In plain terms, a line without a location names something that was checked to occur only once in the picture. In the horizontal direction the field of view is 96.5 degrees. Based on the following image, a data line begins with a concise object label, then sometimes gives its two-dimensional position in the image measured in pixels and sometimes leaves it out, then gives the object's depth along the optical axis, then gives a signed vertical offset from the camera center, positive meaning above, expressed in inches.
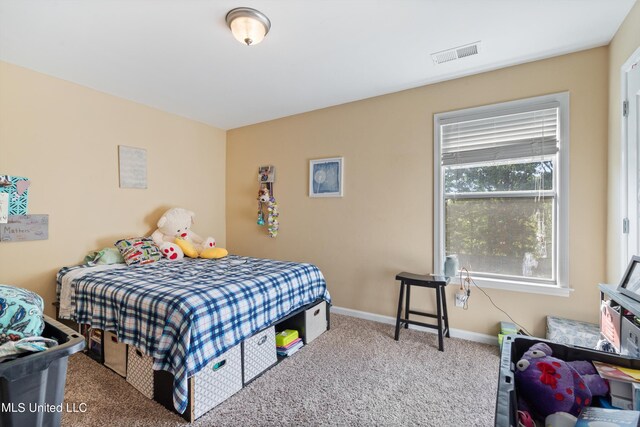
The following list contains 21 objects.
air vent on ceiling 86.5 +49.6
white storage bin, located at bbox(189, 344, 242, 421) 64.8 -41.5
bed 64.4 -25.4
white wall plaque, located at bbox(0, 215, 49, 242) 92.4 -6.1
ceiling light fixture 70.6 +47.6
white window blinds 93.4 +26.1
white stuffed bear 123.0 -13.1
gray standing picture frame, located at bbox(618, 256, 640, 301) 53.7 -13.4
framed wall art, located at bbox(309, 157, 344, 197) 130.2 +15.8
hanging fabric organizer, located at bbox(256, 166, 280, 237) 146.3 +5.5
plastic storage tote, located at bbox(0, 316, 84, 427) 29.7 -19.7
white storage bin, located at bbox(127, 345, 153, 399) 71.7 -41.6
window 92.5 +6.8
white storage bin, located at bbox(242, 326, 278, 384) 78.0 -40.8
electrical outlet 102.3 -31.4
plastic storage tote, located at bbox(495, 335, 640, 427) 26.0 -18.7
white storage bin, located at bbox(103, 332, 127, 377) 79.6 -41.1
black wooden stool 97.0 -31.7
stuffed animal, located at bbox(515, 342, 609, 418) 30.6 -19.6
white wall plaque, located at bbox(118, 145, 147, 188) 122.0 +19.4
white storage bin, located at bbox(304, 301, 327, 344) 100.4 -40.7
